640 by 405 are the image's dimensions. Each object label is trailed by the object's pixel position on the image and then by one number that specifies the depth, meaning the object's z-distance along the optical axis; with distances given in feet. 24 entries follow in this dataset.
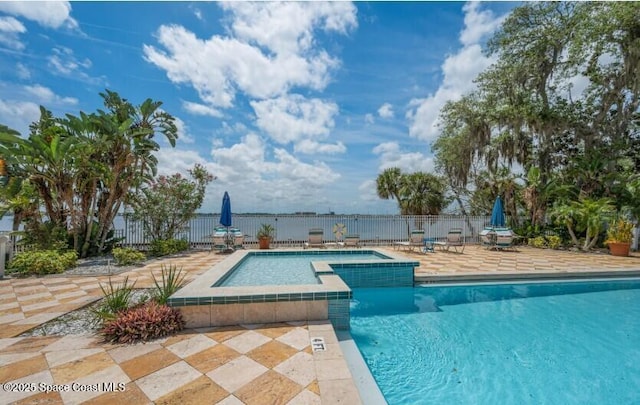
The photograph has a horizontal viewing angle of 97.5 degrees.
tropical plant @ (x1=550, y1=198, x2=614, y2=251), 35.58
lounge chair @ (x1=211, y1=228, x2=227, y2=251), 34.60
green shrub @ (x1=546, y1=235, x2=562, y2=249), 40.24
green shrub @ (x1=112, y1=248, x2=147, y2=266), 25.13
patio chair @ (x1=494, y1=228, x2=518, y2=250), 38.17
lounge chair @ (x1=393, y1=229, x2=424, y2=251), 35.70
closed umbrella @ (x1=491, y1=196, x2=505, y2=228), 39.75
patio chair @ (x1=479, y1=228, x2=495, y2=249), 39.32
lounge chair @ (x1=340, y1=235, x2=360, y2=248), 36.14
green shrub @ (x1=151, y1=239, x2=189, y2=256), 31.86
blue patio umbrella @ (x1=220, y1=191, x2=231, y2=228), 35.86
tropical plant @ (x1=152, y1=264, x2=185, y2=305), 12.60
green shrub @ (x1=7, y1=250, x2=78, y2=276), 20.98
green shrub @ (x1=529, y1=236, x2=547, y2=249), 41.32
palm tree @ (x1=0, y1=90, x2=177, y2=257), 24.70
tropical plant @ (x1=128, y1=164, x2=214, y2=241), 33.55
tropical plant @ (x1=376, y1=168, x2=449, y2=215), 54.95
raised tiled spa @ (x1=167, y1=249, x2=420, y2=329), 12.15
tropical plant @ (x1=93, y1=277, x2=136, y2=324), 11.27
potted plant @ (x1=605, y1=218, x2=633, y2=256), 34.78
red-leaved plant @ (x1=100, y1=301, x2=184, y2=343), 10.57
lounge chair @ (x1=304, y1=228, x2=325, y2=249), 36.42
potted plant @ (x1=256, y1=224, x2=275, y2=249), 36.45
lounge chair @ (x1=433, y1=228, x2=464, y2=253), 37.40
